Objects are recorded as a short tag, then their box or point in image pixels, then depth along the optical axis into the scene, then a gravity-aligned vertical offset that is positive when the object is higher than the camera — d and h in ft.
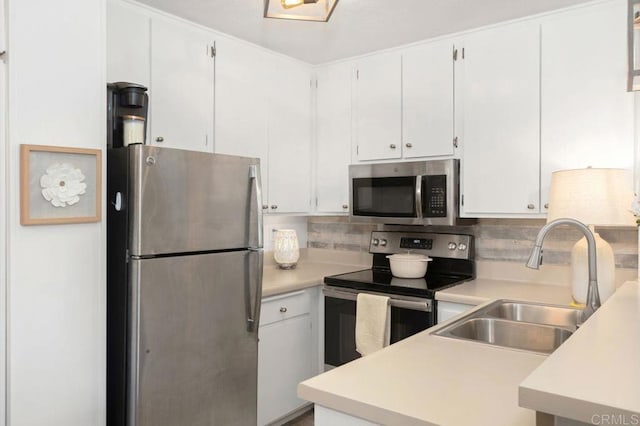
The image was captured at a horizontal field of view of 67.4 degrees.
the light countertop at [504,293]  7.78 -1.46
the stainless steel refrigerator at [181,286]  6.39 -1.14
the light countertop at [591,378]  2.22 -0.90
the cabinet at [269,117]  9.45 +1.93
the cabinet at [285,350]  8.90 -2.81
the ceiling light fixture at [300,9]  5.49 +2.35
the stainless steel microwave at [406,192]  9.32 +0.32
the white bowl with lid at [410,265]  9.82 -1.18
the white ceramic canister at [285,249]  11.25 -0.97
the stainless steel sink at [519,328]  5.87 -1.55
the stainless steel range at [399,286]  8.64 -1.47
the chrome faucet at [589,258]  5.02 -0.54
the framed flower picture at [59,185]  5.58 +0.27
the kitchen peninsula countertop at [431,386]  3.44 -1.47
